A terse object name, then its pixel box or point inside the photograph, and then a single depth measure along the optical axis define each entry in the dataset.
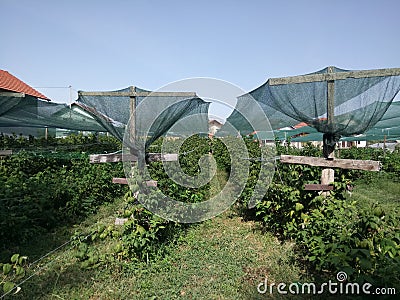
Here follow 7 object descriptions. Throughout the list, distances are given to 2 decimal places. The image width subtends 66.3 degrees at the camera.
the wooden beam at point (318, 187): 3.88
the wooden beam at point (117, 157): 4.11
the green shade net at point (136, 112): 4.20
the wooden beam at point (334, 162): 3.48
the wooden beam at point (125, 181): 4.02
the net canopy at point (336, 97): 3.39
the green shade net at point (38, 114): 4.95
